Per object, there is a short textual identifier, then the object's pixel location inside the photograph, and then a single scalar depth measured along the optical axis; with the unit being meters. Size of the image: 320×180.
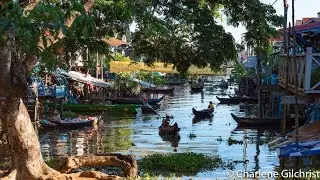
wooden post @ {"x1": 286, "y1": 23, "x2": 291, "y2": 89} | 12.66
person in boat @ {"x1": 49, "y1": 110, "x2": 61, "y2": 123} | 28.48
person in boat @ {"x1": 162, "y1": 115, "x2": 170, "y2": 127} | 27.13
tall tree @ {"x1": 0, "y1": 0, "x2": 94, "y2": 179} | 4.86
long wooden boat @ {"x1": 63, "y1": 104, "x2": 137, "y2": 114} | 35.44
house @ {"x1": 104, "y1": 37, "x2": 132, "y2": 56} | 47.00
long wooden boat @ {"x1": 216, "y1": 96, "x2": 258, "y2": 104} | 45.31
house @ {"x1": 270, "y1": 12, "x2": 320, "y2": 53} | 13.84
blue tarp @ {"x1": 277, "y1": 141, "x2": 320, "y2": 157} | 11.55
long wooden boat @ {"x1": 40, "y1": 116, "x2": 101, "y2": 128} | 28.14
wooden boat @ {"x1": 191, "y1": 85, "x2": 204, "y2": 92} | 58.31
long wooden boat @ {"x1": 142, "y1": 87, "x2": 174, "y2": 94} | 53.94
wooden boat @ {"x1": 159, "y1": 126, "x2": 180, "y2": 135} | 26.56
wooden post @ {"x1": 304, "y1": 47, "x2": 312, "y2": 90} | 11.81
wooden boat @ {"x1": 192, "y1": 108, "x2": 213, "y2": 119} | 35.59
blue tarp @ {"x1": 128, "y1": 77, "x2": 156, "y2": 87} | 44.21
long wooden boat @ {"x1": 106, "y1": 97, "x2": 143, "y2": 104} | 40.31
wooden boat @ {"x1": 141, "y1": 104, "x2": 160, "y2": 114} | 37.79
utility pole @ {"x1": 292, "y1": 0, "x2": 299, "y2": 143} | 11.09
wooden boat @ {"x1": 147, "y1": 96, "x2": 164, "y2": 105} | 39.84
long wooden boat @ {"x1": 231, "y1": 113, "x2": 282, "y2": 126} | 28.81
